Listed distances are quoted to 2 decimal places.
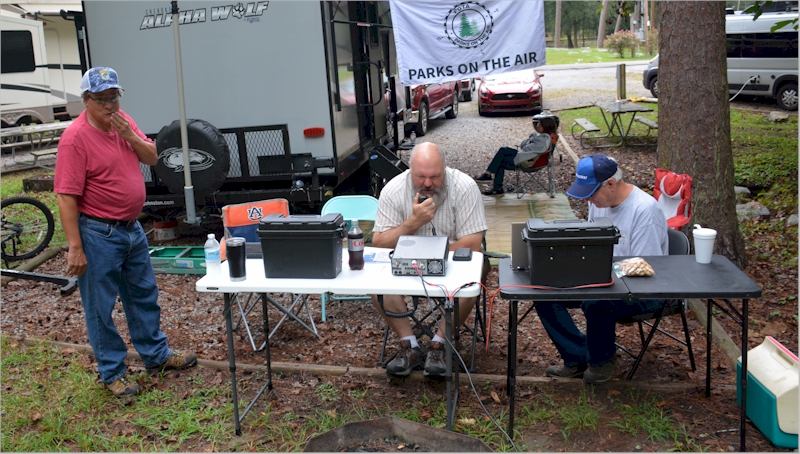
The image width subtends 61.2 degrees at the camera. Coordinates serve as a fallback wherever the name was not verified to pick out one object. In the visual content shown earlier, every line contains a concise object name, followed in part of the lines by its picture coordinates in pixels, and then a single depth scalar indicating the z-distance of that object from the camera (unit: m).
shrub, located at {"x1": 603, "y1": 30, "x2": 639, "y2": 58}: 31.78
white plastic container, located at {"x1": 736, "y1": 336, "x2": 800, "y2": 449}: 2.85
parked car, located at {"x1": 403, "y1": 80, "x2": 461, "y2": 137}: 12.38
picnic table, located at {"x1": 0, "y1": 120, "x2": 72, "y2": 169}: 10.95
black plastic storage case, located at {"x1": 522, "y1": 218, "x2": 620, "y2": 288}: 2.84
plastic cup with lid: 3.09
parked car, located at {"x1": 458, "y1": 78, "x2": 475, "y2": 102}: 18.30
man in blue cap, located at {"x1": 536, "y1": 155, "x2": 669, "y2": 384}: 3.32
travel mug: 3.17
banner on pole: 6.35
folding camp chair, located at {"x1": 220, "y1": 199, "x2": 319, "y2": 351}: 4.55
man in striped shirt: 3.67
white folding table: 3.01
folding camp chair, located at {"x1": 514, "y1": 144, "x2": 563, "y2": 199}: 7.61
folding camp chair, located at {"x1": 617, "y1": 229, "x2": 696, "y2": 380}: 3.37
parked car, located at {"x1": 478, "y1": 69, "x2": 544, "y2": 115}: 14.85
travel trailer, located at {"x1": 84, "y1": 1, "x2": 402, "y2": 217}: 5.83
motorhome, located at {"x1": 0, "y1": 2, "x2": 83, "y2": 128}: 12.66
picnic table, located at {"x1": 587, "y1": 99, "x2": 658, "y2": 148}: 10.54
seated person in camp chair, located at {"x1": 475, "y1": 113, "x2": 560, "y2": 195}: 7.54
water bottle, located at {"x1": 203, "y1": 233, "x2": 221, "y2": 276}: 3.29
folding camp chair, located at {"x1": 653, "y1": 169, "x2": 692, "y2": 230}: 3.95
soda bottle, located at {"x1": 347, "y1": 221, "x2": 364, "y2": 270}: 3.25
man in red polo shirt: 3.38
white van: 13.28
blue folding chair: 5.01
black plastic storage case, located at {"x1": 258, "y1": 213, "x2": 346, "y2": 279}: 3.14
